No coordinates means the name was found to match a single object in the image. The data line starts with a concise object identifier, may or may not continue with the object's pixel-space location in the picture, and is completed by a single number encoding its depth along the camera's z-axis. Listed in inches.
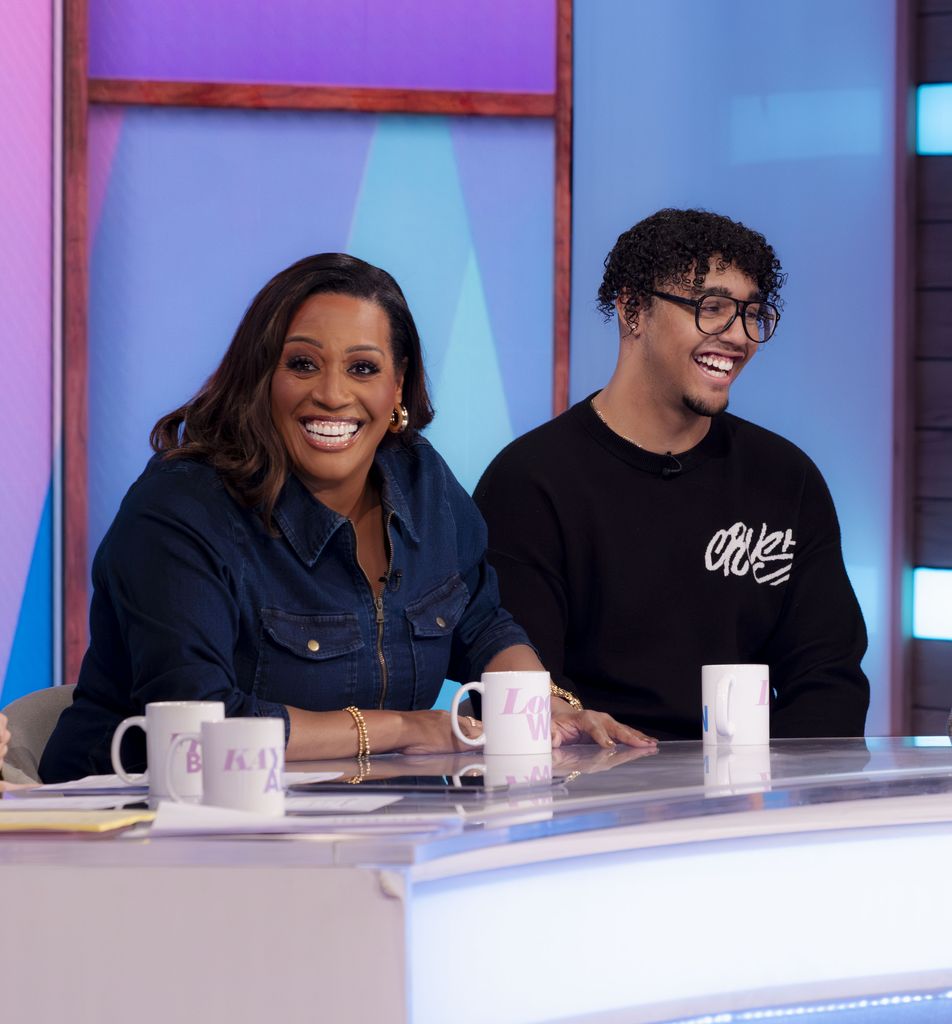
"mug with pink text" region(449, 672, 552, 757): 204.6
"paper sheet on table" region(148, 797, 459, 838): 180.9
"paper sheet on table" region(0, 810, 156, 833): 181.3
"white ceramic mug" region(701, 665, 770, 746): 210.3
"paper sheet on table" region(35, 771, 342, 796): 195.2
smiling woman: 213.6
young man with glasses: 245.5
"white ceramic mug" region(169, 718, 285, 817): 185.0
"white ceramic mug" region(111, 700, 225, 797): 191.6
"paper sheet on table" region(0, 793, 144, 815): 187.1
